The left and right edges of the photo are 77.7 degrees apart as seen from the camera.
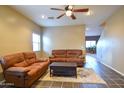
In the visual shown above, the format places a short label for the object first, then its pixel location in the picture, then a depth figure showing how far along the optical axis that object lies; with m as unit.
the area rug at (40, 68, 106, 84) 2.50
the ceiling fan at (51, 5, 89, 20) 2.36
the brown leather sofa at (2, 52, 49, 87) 2.06
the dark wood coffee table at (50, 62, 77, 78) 2.81
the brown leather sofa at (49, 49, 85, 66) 4.16
